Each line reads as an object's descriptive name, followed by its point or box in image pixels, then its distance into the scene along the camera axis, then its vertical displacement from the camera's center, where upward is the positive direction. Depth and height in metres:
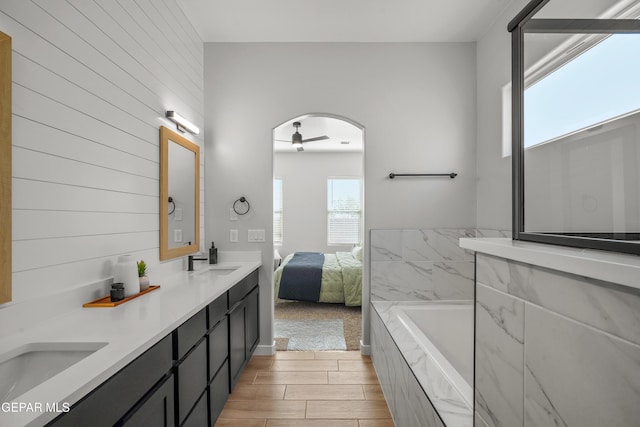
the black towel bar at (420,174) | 3.09 +0.39
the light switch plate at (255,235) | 3.12 -0.19
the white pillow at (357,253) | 5.61 -0.66
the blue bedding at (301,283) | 4.66 -0.95
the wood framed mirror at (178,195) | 2.29 +0.15
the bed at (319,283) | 4.57 -0.96
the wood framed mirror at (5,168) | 1.13 +0.16
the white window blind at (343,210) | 7.48 +0.12
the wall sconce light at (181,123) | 2.33 +0.69
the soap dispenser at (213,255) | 3.00 -0.36
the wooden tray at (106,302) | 1.55 -0.42
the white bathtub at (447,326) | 2.54 -0.93
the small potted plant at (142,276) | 1.89 -0.35
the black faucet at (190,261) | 2.66 -0.37
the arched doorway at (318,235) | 3.82 -0.44
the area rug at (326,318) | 3.32 -1.29
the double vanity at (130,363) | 0.85 -0.49
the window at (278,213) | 7.49 +0.05
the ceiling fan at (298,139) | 4.88 +1.15
